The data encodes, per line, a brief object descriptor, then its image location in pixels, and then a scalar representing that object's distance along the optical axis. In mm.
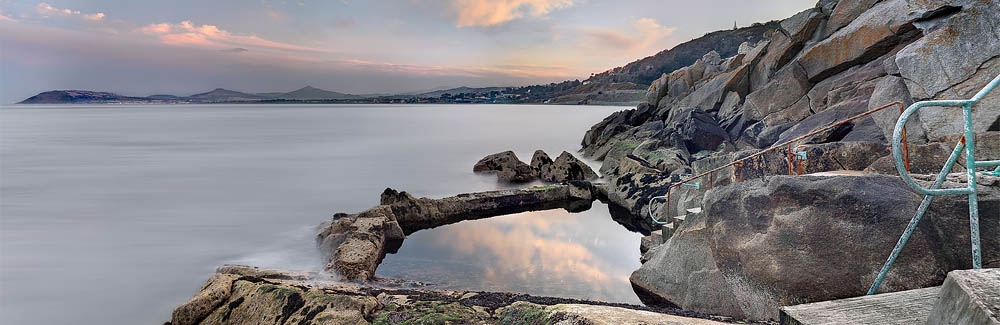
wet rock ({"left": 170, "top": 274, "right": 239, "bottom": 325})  6635
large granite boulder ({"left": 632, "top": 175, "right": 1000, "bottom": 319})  4617
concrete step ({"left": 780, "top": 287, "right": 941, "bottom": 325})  3557
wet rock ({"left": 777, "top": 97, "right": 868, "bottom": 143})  14305
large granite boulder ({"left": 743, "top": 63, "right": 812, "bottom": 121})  22156
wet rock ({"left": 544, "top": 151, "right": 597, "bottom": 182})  25406
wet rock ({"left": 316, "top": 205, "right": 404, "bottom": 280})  10753
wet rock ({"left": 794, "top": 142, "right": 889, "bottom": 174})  7820
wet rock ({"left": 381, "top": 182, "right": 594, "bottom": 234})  17516
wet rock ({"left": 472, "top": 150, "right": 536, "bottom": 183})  26047
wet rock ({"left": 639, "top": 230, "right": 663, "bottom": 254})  13180
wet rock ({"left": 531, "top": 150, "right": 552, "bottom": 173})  26453
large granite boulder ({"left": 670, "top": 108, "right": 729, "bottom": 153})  24875
